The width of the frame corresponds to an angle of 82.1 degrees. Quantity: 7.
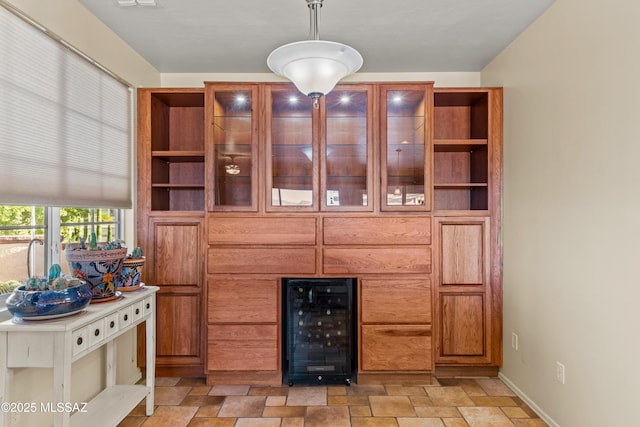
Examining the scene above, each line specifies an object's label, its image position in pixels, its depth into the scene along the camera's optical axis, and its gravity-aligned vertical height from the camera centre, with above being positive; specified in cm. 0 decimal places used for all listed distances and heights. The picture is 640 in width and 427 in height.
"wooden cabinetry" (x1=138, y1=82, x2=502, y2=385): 287 -15
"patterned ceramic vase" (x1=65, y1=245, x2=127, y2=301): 206 -31
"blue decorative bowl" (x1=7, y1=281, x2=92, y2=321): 166 -41
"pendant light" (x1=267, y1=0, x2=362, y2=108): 166 +72
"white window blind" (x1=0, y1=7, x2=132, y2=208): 177 +52
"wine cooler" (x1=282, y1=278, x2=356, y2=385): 290 -87
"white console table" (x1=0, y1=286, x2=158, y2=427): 166 -63
